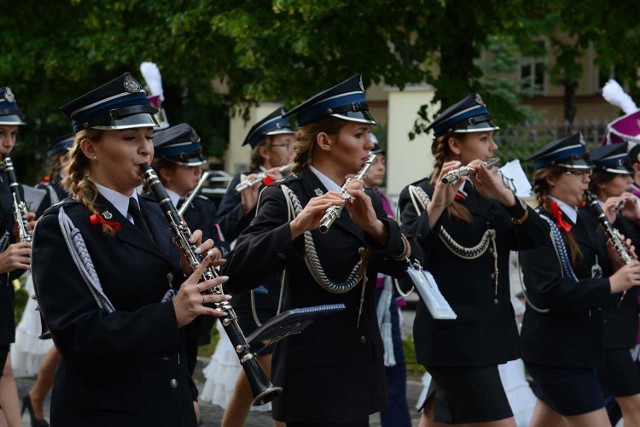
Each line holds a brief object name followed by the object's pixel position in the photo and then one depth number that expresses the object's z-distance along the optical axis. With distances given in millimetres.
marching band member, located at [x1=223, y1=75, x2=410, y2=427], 8276
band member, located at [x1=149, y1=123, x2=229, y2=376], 12549
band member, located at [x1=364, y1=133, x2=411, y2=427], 13104
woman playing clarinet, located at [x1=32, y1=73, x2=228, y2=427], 6733
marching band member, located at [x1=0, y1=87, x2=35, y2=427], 11387
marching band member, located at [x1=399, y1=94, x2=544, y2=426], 10380
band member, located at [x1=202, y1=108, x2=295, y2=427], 13104
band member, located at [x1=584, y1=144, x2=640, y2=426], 12149
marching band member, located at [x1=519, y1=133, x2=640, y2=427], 11265
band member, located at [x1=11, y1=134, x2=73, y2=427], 14344
